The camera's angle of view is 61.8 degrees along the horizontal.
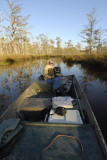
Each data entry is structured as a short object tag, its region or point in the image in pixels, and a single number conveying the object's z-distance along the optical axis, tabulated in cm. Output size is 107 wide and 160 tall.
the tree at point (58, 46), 7288
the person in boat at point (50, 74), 541
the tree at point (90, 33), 2288
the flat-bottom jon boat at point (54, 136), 146
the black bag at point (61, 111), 240
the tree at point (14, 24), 2688
